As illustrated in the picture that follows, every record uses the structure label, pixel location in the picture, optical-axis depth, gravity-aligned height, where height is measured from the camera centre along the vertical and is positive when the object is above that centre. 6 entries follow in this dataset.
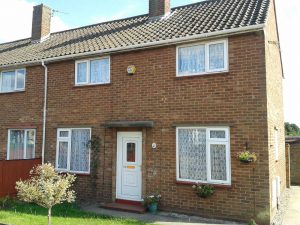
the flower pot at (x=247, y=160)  8.21 -0.36
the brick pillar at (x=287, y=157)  14.74 -0.47
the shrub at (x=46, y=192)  7.08 -1.12
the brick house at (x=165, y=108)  8.59 +1.33
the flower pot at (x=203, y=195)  8.73 -1.40
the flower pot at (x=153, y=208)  9.41 -1.92
